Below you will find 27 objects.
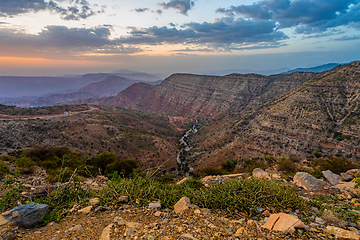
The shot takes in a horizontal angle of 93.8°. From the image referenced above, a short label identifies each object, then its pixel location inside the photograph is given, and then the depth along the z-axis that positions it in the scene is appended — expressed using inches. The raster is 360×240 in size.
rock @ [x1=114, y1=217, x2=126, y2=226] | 183.6
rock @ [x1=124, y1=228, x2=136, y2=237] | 165.8
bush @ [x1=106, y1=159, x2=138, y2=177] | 718.1
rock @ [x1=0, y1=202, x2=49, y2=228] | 205.2
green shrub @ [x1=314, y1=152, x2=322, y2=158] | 1373.0
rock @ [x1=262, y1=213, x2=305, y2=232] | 170.9
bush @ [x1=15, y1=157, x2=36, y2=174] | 445.9
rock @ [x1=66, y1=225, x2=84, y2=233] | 186.1
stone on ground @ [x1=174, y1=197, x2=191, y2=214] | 214.1
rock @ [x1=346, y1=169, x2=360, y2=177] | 408.1
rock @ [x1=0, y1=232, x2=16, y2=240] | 175.1
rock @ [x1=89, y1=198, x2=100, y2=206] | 240.5
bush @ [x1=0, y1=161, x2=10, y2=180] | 375.8
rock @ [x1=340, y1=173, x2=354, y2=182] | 391.5
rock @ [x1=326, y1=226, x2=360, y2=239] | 162.2
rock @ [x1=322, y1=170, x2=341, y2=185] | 395.8
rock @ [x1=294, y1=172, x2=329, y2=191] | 335.9
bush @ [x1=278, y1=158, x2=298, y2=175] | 570.3
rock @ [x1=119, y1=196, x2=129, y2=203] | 235.9
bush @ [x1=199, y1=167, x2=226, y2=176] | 958.5
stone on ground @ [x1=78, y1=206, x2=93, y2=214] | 227.0
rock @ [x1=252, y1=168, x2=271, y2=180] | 437.2
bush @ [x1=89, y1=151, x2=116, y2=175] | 749.9
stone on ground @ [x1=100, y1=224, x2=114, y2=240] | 166.1
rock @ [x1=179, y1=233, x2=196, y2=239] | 156.3
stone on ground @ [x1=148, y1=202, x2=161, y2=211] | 219.9
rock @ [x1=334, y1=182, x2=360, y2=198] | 292.2
